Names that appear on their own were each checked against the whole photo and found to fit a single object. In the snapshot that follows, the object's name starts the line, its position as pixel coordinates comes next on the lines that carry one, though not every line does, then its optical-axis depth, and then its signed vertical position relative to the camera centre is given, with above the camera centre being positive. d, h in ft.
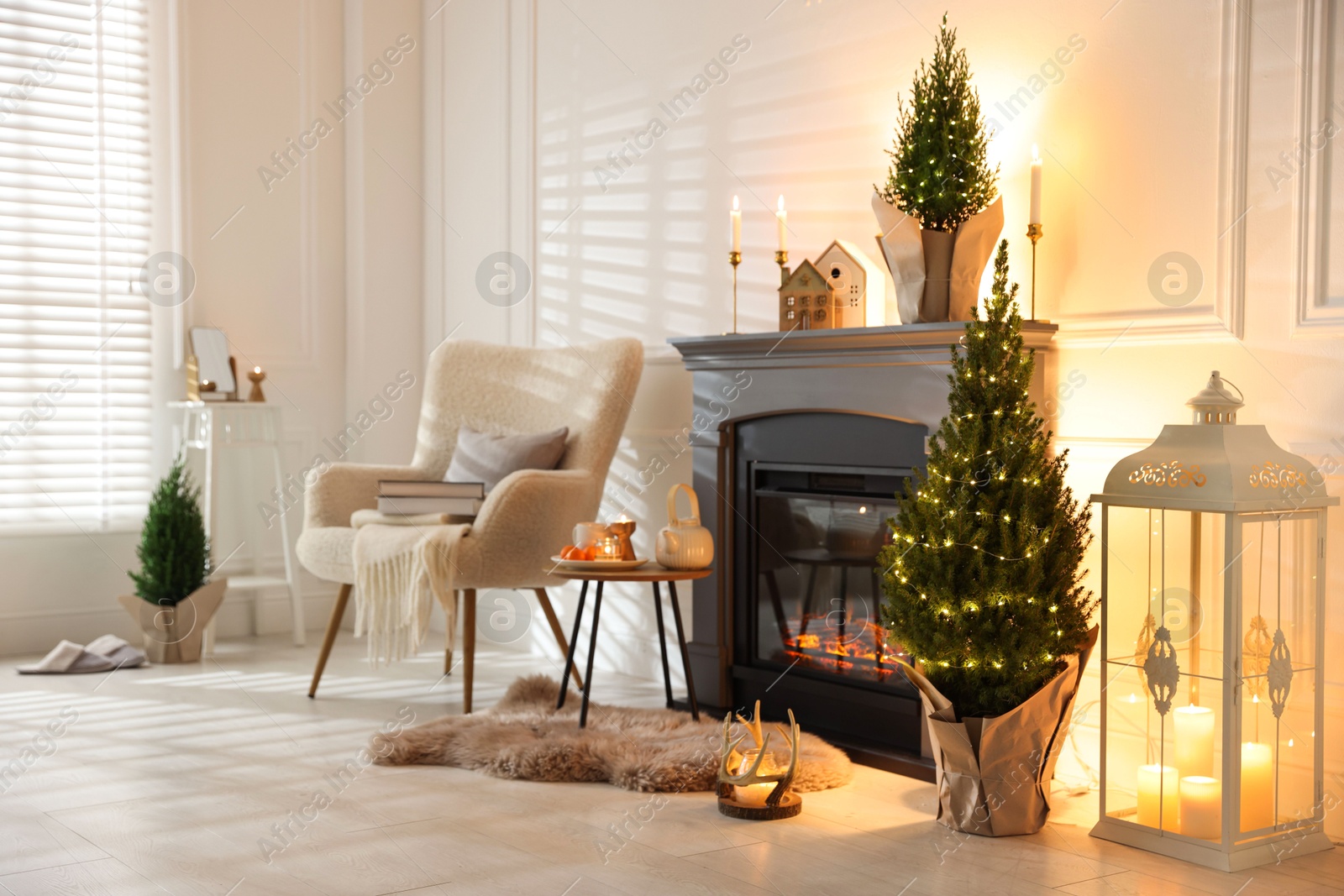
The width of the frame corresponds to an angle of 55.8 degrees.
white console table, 15.34 -0.28
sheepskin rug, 9.39 -2.58
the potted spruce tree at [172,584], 14.60 -1.96
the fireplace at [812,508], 10.02 -0.78
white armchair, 11.70 -0.49
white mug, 10.67 -0.98
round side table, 10.23 -1.29
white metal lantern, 7.66 -1.40
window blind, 14.98 +1.82
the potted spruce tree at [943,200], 9.71 +1.71
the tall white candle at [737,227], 11.70 +1.79
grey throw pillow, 12.76 -0.39
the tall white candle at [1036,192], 9.54 +1.72
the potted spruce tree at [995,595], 8.27 -1.15
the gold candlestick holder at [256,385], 15.94 +0.39
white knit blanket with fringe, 11.53 -1.50
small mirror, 15.78 +0.73
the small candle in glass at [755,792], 8.69 -2.56
